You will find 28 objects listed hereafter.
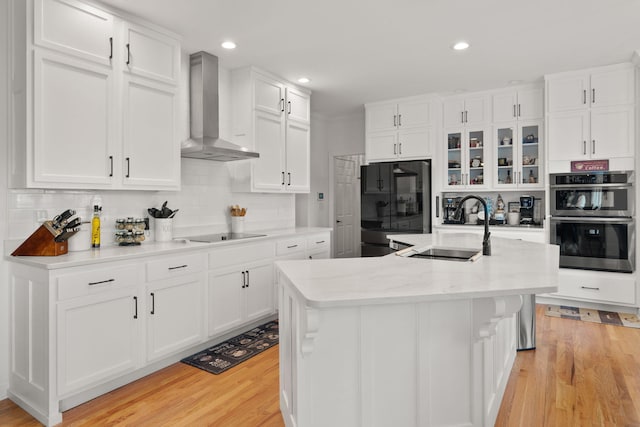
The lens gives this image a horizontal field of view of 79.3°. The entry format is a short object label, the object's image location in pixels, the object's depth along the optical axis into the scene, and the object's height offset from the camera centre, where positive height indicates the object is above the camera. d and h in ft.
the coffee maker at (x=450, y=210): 16.91 +0.16
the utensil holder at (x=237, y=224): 12.90 -0.33
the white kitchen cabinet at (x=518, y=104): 14.90 +4.30
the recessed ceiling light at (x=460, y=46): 11.16 +4.93
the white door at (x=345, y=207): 21.07 +0.38
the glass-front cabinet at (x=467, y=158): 16.14 +2.35
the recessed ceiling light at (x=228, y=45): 10.98 +4.87
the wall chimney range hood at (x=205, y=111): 11.15 +3.06
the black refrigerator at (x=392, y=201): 16.12 +0.52
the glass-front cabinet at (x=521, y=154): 15.07 +2.34
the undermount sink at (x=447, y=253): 7.99 -0.86
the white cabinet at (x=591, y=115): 12.98 +3.41
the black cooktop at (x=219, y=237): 10.88 -0.68
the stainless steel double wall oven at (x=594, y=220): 12.93 -0.24
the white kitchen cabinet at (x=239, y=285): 10.08 -2.01
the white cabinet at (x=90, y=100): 7.45 +2.49
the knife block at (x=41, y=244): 7.47 -0.56
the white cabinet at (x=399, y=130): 16.37 +3.69
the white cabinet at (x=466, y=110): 15.94 +4.34
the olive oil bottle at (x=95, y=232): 8.68 -0.39
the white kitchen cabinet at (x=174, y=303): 8.47 -2.08
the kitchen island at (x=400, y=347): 4.98 -1.81
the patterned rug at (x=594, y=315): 12.19 -3.42
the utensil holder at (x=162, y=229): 10.21 -0.39
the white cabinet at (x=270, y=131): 12.82 +2.93
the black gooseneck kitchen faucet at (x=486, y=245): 7.61 -0.63
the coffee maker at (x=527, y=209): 15.77 +0.17
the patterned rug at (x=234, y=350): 9.23 -3.54
